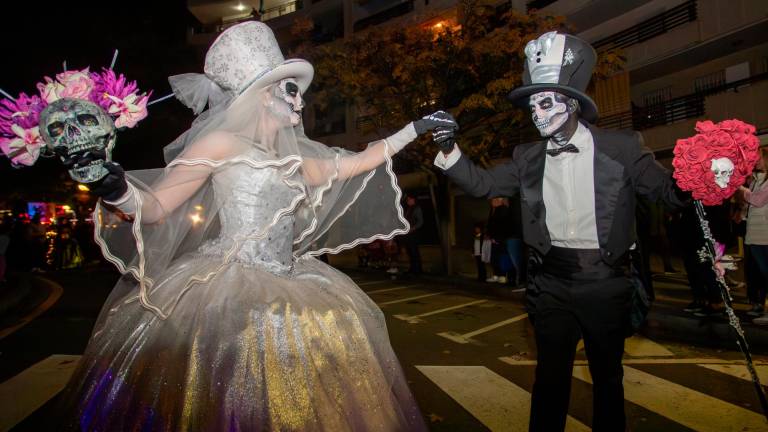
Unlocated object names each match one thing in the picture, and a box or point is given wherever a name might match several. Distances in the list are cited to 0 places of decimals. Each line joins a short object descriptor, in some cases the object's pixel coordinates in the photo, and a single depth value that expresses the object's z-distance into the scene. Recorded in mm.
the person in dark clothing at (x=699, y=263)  6195
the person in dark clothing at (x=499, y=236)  9578
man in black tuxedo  2484
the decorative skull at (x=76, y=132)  2014
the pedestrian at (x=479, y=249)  10688
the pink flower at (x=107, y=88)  2332
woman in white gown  1961
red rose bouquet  2303
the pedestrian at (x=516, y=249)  9367
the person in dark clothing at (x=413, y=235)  11273
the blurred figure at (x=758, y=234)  5531
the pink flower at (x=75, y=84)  2197
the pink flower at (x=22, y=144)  2227
